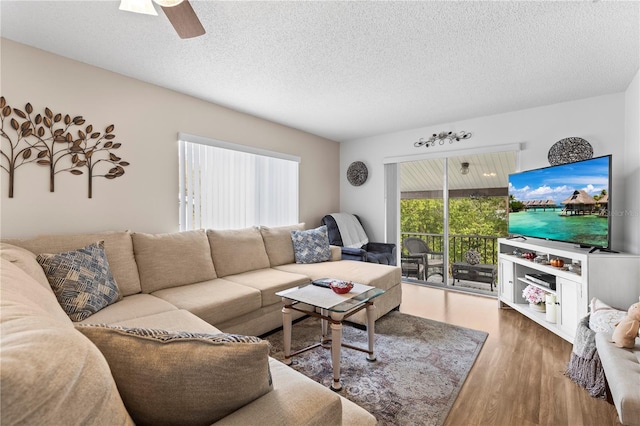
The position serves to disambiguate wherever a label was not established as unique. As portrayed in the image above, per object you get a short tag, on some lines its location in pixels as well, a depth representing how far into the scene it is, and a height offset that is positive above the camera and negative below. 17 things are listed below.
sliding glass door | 4.09 -0.06
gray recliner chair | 4.05 -0.58
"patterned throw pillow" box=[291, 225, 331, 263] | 3.71 -0.45
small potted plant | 2.92 -0.87
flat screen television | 2.52 +0.09
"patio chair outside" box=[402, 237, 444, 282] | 4.51 -0.69
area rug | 1.80 -1.19
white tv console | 2.37 -0.58
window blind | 3.28 +0.33
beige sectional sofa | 0.47 -0.39
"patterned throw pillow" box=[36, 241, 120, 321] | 1.81 -0.46
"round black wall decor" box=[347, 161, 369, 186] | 5.16 +0.70
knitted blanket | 1.88 -1.05
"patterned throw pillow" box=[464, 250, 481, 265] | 4.29 -0.67
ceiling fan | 1.46 +1.04
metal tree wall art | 2.18 +0.56
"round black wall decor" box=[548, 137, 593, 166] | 3.32 +0.72
